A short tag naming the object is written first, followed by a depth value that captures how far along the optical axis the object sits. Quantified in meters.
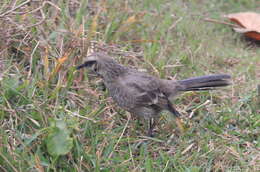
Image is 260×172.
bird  9.51
